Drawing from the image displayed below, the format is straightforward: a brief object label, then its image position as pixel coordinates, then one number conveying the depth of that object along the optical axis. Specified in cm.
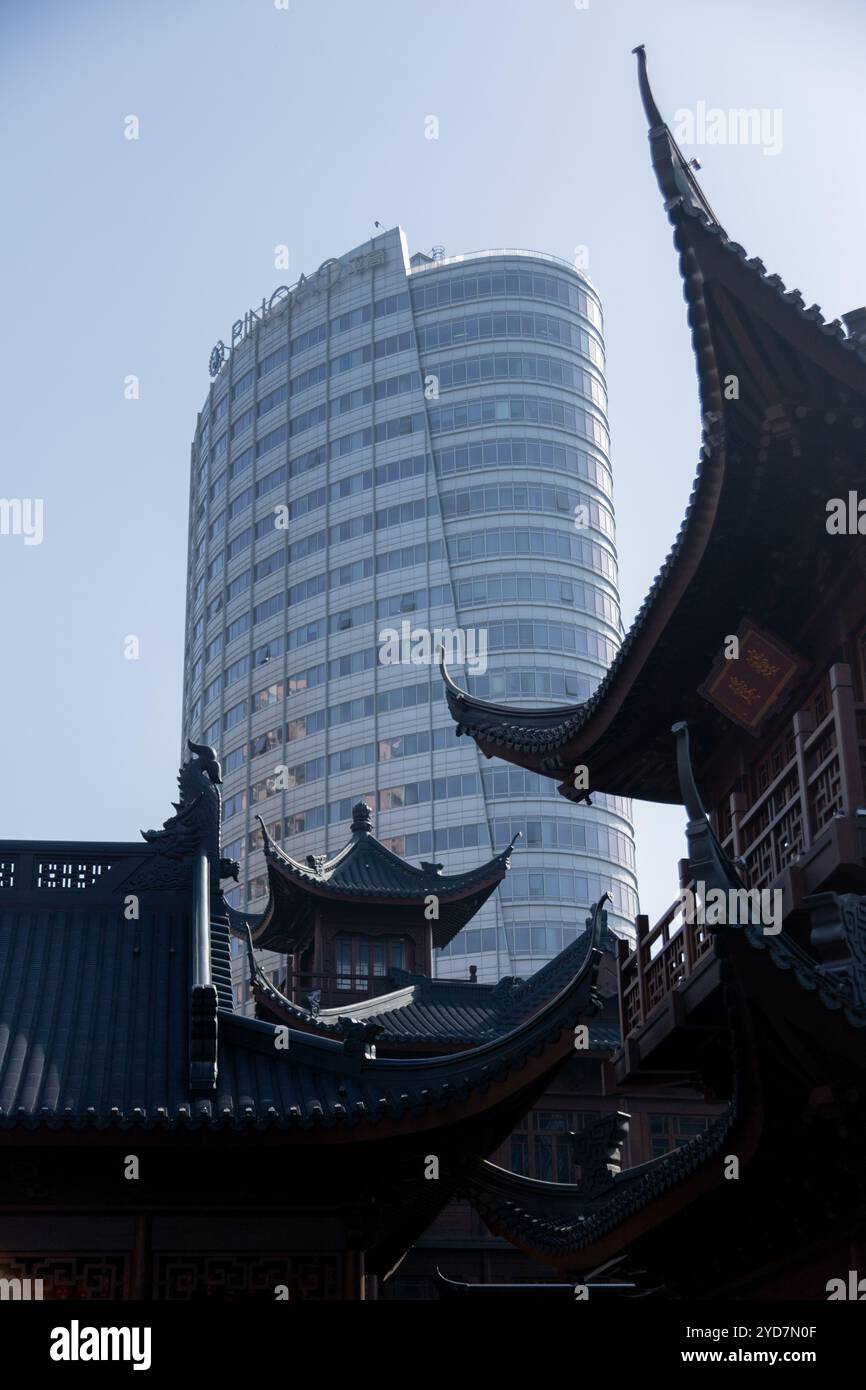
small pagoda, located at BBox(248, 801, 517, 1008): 3359
